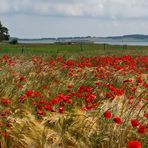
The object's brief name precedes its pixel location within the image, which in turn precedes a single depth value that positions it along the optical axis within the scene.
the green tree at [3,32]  92.32
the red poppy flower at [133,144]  4.25
